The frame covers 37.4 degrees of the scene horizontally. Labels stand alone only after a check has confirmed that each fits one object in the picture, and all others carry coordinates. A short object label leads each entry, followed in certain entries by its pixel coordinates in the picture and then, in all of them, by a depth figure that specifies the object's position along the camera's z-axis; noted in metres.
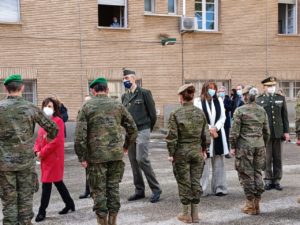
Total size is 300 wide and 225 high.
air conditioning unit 16.98
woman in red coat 5.93
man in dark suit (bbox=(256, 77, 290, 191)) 7.59
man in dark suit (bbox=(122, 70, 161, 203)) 6.82
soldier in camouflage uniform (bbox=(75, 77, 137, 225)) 5.06
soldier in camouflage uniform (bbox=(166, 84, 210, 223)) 5.69
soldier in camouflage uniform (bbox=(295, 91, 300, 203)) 6.91
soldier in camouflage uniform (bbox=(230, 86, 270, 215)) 6.10
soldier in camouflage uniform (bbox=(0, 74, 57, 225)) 4.70
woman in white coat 7.11
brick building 15.20
